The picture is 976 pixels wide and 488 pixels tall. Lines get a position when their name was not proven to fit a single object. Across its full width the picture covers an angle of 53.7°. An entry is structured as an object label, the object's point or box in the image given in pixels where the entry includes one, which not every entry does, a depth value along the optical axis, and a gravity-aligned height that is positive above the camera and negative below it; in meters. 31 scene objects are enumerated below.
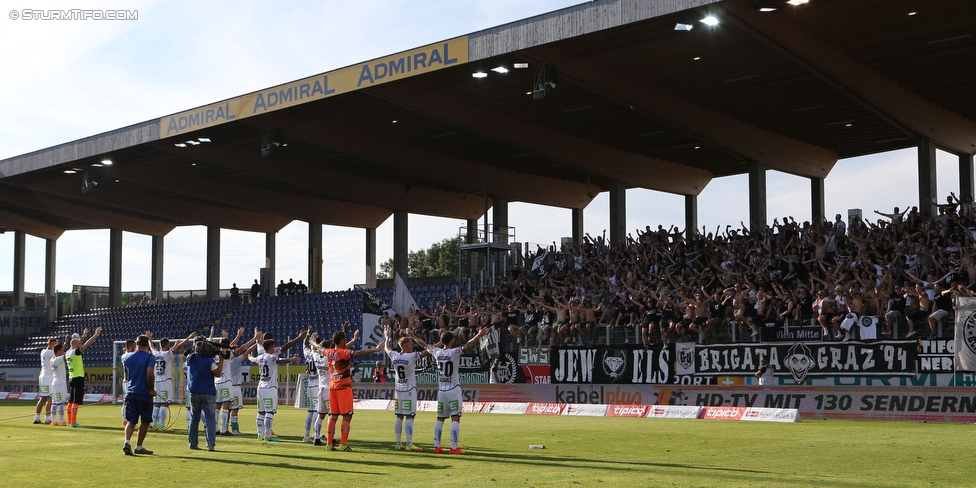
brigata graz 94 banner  24.02 -1.31
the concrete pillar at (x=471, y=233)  48.83 +4.10
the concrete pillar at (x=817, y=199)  40.70 +4.77
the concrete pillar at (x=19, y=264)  61.53 +3.20
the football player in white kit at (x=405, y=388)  17.05 -1.36
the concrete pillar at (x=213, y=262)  58.47 +3.09
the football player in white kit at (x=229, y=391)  20.36 -1.65
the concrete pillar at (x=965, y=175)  36.91 +5.18
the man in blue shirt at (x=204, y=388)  16.31 -1.28
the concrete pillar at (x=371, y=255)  56.00 +3.36
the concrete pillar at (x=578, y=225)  50.84 +4.55
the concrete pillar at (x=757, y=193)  38.58 +4.66
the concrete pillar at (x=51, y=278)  61.67 +2.31
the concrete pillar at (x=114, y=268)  60.62 +2.86
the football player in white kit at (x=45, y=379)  25.37 -1.72
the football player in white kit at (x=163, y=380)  21.86 -1.55
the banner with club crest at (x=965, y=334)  22.56 -0.61
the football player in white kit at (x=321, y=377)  17.95 -1.22
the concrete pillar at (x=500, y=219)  46.66 +4.51
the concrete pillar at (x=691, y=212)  46.57 +4.81
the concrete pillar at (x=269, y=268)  58.72 +2.72
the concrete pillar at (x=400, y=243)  49.62 +3.61
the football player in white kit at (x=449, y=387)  16.45 -1.30
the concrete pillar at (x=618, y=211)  42.97 +4.42
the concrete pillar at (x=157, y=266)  61.31 +3.02
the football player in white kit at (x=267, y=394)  19.12 -1.63
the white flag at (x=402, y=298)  41.50 +0.58
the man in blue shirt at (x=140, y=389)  15.95 -1.26
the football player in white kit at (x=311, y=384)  19.09 -1.43
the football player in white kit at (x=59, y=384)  24.69 -1.80
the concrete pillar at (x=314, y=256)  56.06 +3.26
